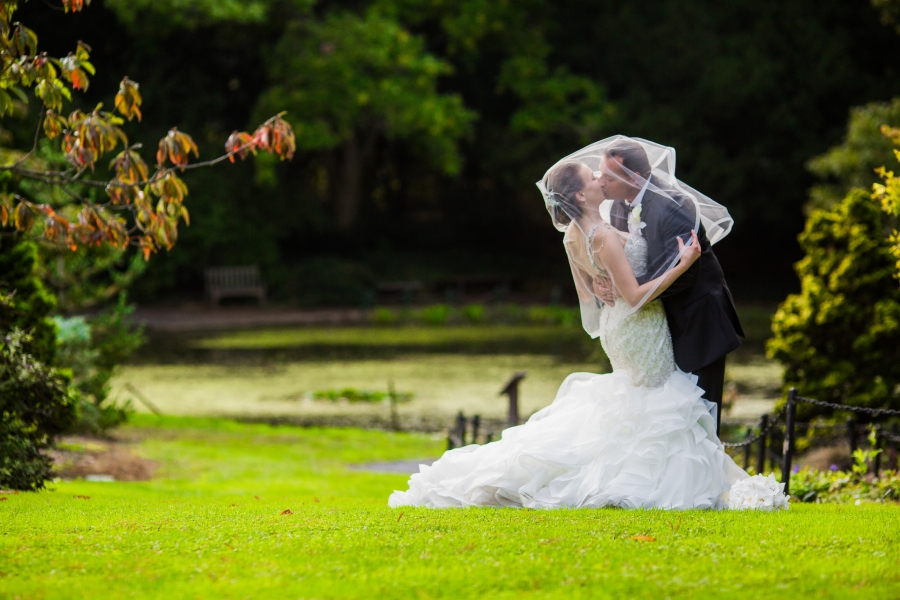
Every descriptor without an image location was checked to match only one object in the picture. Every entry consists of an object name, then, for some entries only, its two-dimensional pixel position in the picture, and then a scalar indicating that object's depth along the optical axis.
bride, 10.95
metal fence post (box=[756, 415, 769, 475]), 14.89
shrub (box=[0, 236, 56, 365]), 16.75
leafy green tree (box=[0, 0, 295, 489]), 11.76
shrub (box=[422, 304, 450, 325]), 55.84
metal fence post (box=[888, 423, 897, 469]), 16.48
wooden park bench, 63.31
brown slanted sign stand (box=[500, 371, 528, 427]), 20.34
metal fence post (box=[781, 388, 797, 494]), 12.51
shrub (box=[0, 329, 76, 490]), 13.67
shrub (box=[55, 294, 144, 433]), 22.70
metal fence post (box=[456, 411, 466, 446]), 18.79
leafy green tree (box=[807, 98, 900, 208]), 36.28
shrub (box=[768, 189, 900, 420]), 19.06
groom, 11.31
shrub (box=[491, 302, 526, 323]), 57.47
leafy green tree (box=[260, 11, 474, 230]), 59.22
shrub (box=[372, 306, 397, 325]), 55.06
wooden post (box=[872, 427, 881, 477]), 14.69
